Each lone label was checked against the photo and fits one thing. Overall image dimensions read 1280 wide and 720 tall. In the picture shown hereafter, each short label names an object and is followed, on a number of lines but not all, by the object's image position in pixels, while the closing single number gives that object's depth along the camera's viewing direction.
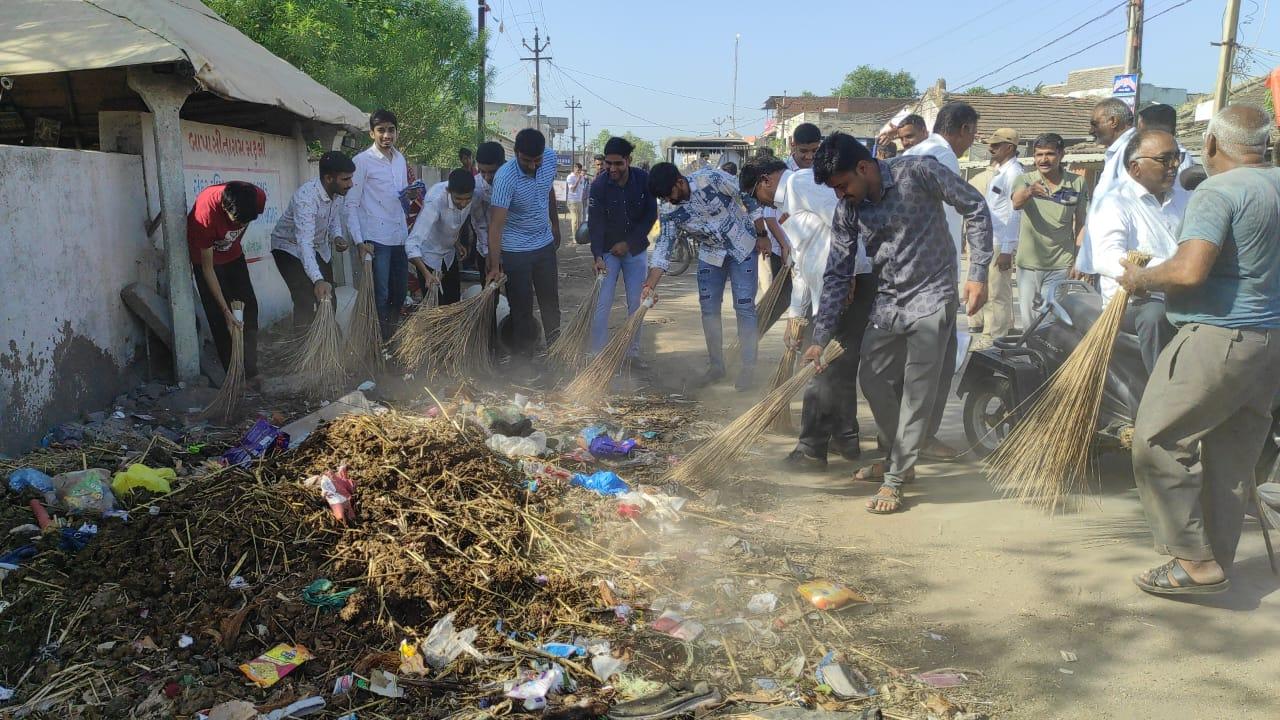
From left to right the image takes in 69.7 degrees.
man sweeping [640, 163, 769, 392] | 6.55
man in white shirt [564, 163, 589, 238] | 21.75
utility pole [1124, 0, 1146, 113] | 16.23
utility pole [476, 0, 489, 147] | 24.83
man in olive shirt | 6.54
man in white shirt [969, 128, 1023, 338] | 7.23
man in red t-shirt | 5.68
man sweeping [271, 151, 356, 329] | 6.52
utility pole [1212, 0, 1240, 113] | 14.31
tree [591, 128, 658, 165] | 101.53
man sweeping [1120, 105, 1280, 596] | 3.21
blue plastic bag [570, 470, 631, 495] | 4.46
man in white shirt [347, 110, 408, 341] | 7.11
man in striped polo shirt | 6.55
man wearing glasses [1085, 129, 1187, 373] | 4.29
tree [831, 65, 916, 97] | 65.38
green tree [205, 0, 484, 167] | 13.66
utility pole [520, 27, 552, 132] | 48.38
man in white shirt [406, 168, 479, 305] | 6.84
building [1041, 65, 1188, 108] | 30.80
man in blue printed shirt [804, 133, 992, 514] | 4.25
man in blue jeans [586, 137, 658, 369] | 6.89
